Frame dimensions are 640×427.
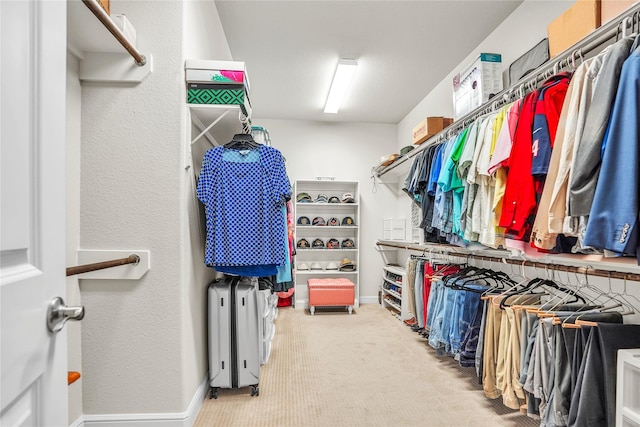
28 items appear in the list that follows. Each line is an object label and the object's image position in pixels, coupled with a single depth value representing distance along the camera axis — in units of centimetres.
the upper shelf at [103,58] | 165
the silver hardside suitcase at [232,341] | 227
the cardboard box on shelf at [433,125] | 325
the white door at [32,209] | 57
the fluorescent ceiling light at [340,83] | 350
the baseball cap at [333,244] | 517
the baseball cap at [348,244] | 519
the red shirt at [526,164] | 163
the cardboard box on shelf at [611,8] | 152
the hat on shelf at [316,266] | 516
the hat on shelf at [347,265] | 509
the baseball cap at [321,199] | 510
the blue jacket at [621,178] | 111
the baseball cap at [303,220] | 511
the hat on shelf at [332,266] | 511
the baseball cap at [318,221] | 510
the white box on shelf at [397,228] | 485
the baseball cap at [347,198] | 513
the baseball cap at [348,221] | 516
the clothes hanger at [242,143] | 226
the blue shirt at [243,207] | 212
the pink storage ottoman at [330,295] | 460
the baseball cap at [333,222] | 513
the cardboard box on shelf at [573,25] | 166
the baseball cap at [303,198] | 506
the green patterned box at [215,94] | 198
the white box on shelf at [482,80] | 266
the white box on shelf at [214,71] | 196
